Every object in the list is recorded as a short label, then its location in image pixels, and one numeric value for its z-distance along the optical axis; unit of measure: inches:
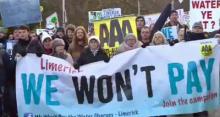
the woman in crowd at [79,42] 433.4
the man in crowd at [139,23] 518.9
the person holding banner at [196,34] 422.6
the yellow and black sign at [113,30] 558.5
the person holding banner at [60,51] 400.5
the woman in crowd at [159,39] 413.1
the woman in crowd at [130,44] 408.8
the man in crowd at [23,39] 409.7
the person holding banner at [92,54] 395.5
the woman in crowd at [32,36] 428.8
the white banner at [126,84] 389.4
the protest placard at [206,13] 550.3
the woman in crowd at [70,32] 479.5
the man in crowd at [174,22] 521.2
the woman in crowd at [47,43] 431.2
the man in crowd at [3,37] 543.6
